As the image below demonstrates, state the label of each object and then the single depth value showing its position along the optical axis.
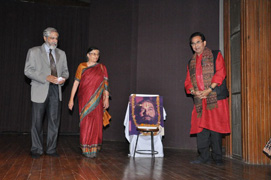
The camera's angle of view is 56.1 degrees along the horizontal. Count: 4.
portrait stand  3.46
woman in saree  3.24
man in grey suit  3.08
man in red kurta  2.97
